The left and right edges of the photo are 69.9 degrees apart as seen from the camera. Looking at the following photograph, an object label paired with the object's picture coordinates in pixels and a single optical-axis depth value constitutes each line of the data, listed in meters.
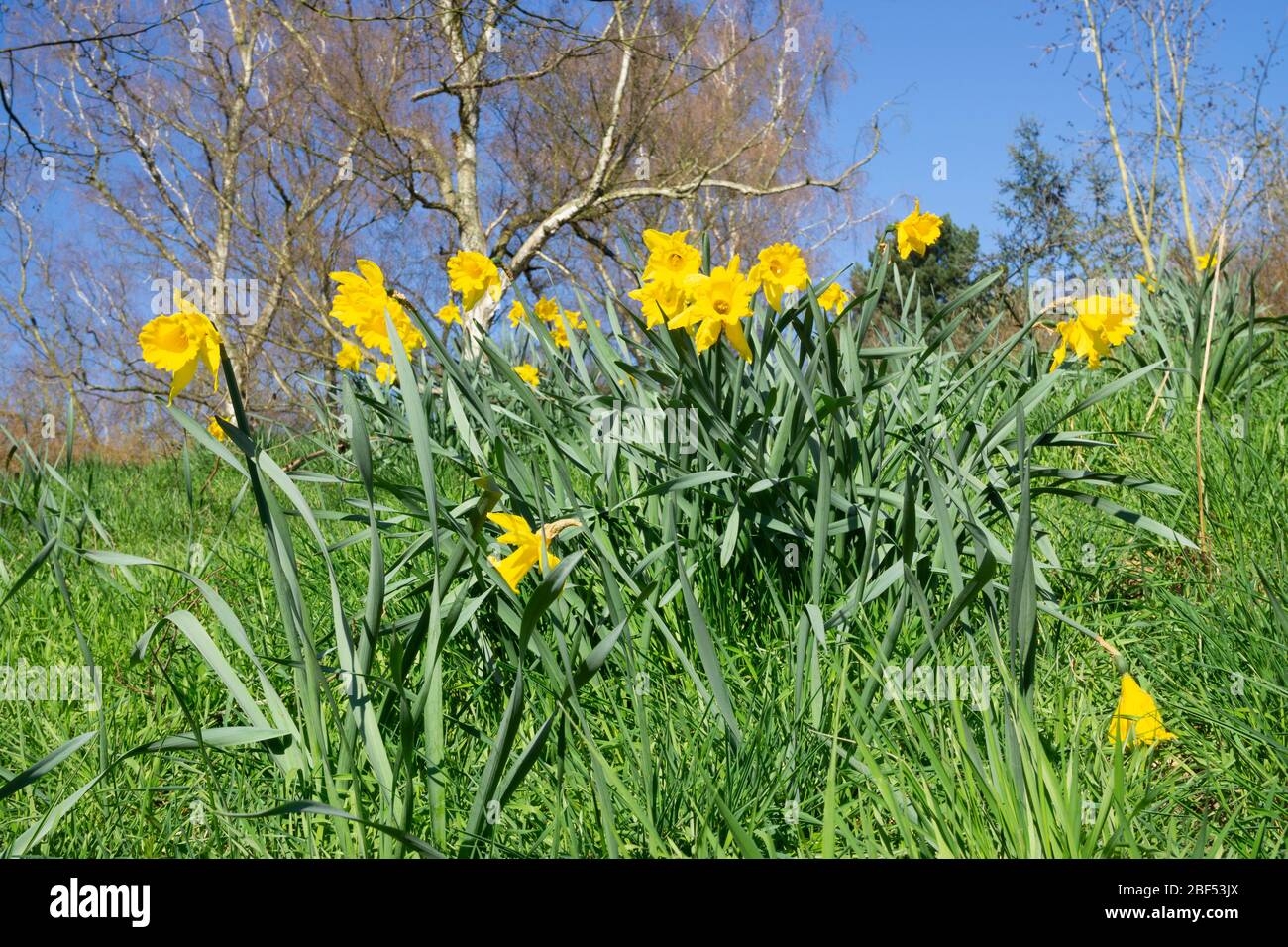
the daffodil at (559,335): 3.36
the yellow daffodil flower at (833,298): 2.38
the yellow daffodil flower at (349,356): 3.27
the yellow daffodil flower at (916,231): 2.02
